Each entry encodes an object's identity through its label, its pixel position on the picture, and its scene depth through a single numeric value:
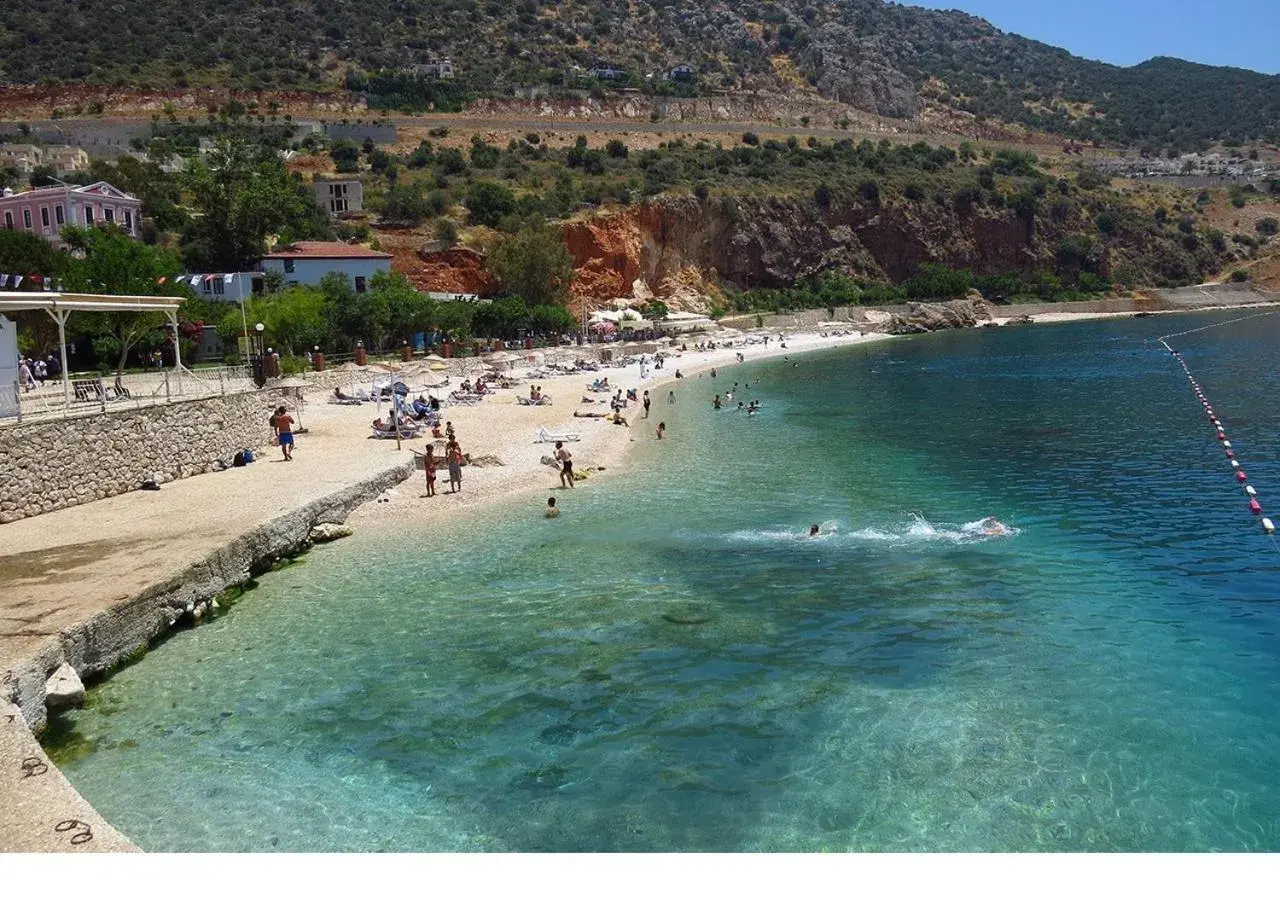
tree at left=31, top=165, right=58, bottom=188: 68.50
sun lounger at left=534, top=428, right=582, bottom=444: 29.94
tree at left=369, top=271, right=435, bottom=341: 49.50
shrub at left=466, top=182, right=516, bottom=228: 75.88
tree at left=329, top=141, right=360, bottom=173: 84.06
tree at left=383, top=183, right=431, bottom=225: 73.81
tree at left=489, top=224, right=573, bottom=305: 65.75
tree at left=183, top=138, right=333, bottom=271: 57.19
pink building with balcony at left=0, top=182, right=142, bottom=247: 55.50
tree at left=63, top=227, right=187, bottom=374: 29.00
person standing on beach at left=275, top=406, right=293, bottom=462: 24.09
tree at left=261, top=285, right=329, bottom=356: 40.12
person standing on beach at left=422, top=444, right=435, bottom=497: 22.41
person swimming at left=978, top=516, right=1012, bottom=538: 18.66
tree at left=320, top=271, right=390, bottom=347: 46.94
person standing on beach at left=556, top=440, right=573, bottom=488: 23.87
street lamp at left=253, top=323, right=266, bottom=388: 28.39
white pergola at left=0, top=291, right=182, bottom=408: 18.06
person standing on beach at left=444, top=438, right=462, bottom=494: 23.06
